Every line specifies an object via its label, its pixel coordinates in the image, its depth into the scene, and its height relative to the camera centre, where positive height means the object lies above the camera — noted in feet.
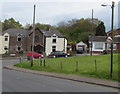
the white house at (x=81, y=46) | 245.14 +1.02
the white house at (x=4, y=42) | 206.18 +4.01
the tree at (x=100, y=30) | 260.29 +19.84
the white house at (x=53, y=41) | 207.92 +5.23
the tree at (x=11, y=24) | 305.73 +31.99
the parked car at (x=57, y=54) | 154.40 -5.09
